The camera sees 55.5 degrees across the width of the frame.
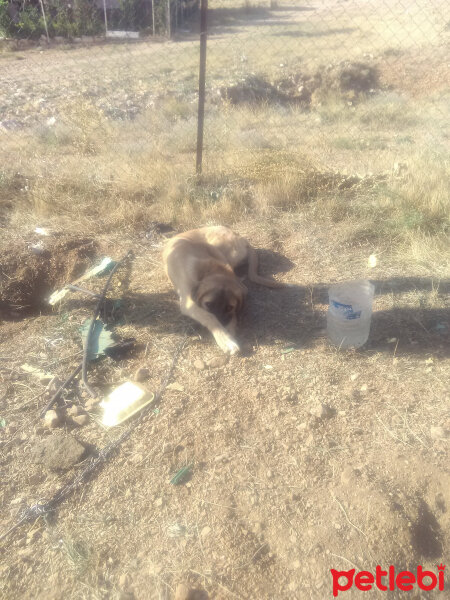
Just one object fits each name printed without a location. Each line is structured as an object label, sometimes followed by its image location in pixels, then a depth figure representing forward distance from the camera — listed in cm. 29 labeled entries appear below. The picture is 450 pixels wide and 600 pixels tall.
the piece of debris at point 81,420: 275
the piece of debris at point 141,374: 308
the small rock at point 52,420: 273
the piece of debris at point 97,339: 327
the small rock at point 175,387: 299
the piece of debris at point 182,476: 236
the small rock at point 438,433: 255
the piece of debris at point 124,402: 276
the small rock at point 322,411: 270
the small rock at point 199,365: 317
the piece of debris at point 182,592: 187
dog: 347
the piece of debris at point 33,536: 212
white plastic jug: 303
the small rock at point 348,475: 230
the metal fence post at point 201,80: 490
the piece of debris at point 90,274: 408
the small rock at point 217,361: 320
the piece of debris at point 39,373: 312
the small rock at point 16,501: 231
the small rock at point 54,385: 300
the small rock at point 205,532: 211
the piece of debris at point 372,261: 430
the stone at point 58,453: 247
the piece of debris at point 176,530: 212
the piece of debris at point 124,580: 193
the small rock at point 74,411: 282
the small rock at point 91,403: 286
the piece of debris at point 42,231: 498
